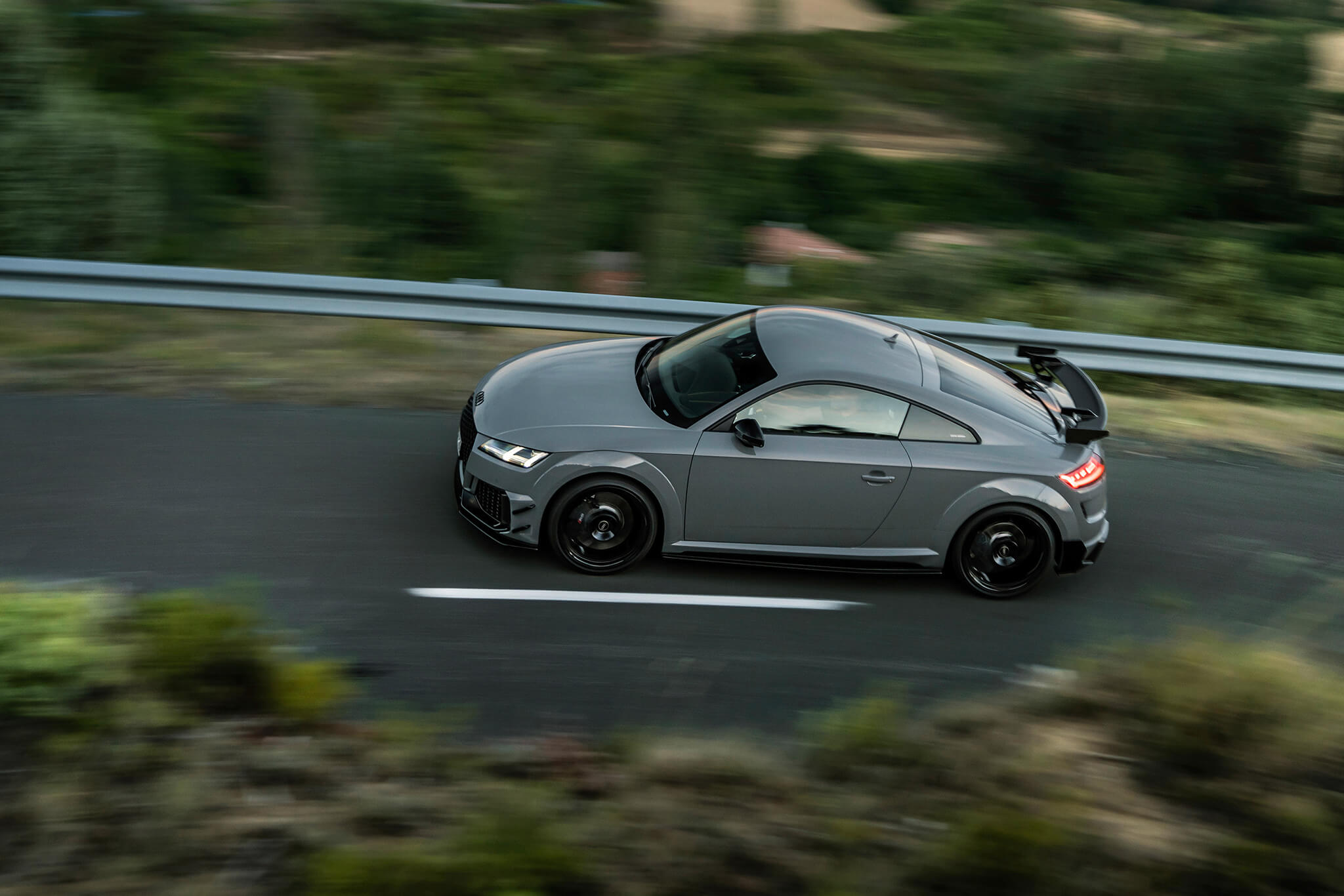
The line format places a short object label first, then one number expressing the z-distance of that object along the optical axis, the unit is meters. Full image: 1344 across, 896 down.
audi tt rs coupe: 6.43
